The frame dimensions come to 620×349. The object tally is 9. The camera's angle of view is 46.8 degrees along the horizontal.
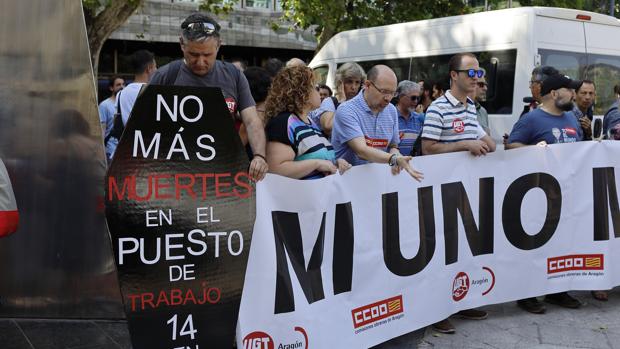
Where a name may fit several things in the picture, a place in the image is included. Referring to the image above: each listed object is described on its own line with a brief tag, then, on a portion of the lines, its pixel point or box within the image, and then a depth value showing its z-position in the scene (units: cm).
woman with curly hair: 396
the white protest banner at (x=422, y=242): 379
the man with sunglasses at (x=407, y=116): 662
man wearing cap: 538
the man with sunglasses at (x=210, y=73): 386
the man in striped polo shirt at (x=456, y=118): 503
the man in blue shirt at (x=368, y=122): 457
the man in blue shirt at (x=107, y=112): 715
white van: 923
